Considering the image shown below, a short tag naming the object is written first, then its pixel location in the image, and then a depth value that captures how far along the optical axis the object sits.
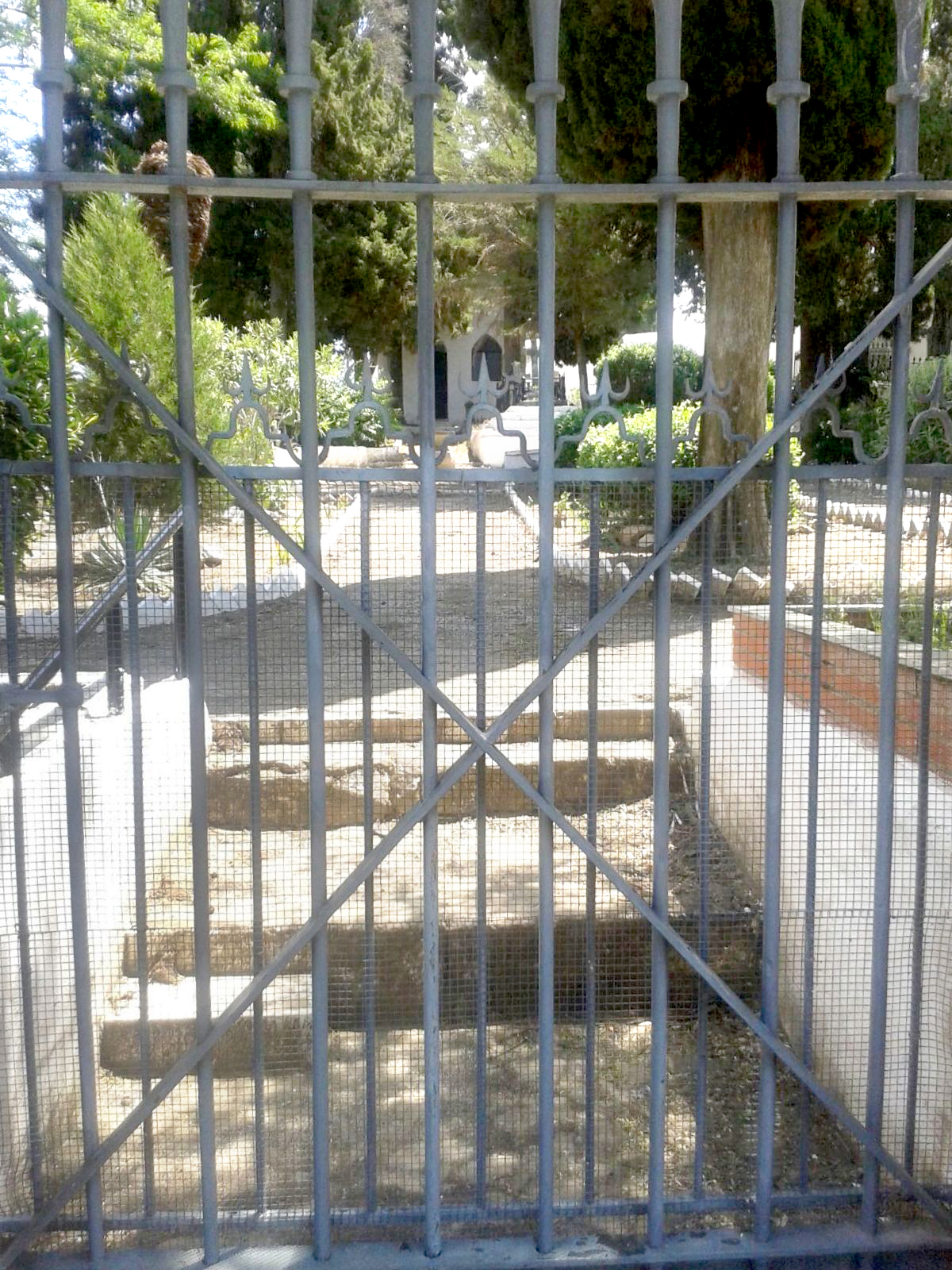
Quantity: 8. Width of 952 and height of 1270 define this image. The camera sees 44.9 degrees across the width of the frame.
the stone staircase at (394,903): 3.86
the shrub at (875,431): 13.64
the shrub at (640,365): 21.99
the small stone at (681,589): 3.46
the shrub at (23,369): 5.35
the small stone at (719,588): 5.19
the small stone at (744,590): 4.96
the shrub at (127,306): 9.12
